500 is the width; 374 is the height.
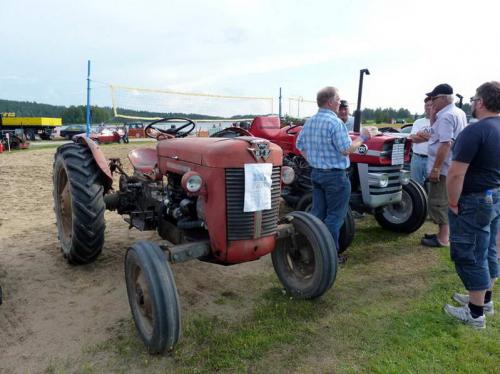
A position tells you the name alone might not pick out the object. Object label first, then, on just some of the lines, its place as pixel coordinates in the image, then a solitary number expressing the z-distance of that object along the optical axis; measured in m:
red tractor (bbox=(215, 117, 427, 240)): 4.66
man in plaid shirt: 3.49
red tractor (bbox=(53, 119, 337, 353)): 2.49
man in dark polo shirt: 2.57
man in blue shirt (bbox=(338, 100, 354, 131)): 5.51
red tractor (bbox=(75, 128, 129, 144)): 23.16
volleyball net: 13.24
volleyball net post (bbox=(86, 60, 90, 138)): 10.38
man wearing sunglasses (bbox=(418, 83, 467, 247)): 4.18
